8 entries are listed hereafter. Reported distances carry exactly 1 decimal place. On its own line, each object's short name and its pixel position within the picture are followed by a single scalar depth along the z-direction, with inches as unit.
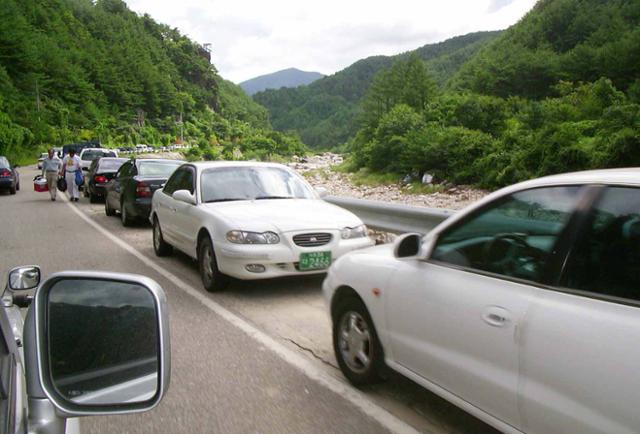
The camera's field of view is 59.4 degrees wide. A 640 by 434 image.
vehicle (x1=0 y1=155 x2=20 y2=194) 839.1
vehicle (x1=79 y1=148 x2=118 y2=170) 1094.5
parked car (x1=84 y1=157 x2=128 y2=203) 703.1
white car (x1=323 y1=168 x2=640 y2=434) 87.9
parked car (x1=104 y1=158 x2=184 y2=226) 476.1
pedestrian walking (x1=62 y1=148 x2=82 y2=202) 719.1
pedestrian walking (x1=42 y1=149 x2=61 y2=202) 725.9
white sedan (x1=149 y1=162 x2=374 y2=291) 243.8
